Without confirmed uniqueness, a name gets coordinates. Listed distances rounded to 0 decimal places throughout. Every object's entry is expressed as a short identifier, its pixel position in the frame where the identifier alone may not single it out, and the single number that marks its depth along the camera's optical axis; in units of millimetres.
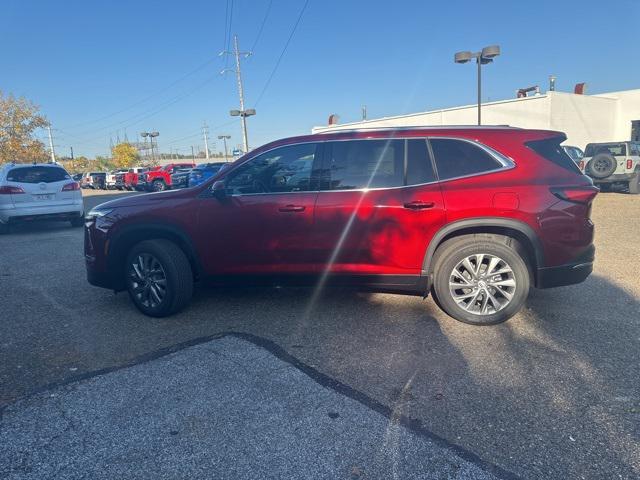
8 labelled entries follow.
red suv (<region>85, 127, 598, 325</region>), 3922
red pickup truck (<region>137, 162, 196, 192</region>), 28719
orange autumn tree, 35250
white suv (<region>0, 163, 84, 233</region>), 10055
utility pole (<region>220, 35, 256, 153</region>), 31159
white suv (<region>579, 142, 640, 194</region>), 14891
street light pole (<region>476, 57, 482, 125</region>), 16791
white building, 25266
